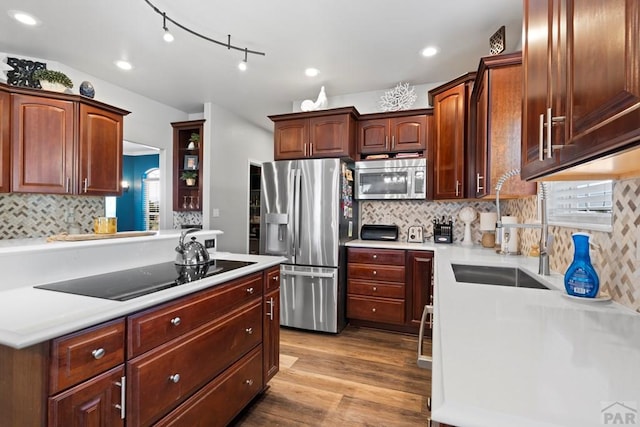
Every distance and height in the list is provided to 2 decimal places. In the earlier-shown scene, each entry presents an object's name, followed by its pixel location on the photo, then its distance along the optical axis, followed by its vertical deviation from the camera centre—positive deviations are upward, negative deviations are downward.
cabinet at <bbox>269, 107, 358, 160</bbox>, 3.46 +0.91
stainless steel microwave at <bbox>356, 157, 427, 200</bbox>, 3.40 +0.40
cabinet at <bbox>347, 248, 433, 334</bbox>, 3.21 -0.77
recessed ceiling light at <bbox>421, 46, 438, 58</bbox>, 2.85 +1.51
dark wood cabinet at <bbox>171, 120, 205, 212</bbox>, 4.44 +0.72
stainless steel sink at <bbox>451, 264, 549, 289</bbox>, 2.04 -0.41
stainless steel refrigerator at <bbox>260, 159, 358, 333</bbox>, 3.31 -0.22
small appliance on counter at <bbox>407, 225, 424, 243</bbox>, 3.62 -0.24
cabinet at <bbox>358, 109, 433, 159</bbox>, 3.41 +0.92
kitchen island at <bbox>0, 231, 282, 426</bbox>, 0.96 -0.51
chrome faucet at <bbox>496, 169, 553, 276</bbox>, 1.61 -0.12
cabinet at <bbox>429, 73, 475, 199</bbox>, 2.88 +0.76
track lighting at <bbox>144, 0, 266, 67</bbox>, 2.31 +1.49
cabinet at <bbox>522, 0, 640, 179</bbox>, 0.55 +0.30
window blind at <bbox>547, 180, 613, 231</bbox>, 1.35 +0.06
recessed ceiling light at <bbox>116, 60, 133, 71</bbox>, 3.19 +1.53
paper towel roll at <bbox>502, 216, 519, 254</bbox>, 2.54 -0.21
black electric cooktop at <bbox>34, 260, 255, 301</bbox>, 1.34 -0.34
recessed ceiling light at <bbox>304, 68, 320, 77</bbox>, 3.30 +1.52
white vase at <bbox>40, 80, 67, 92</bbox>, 2.76 +1.12
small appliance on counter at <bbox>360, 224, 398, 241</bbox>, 3.68 -0.21
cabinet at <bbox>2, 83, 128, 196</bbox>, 2.64 +0.62
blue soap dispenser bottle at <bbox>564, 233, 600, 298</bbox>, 1.22 -0.23
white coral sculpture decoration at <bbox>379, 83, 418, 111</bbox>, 3.58 +1.33
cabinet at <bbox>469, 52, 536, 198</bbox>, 2.09 +0.64
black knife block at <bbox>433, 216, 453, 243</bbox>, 3.52 -0.19
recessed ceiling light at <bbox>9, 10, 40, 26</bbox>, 2.38 +1.51
